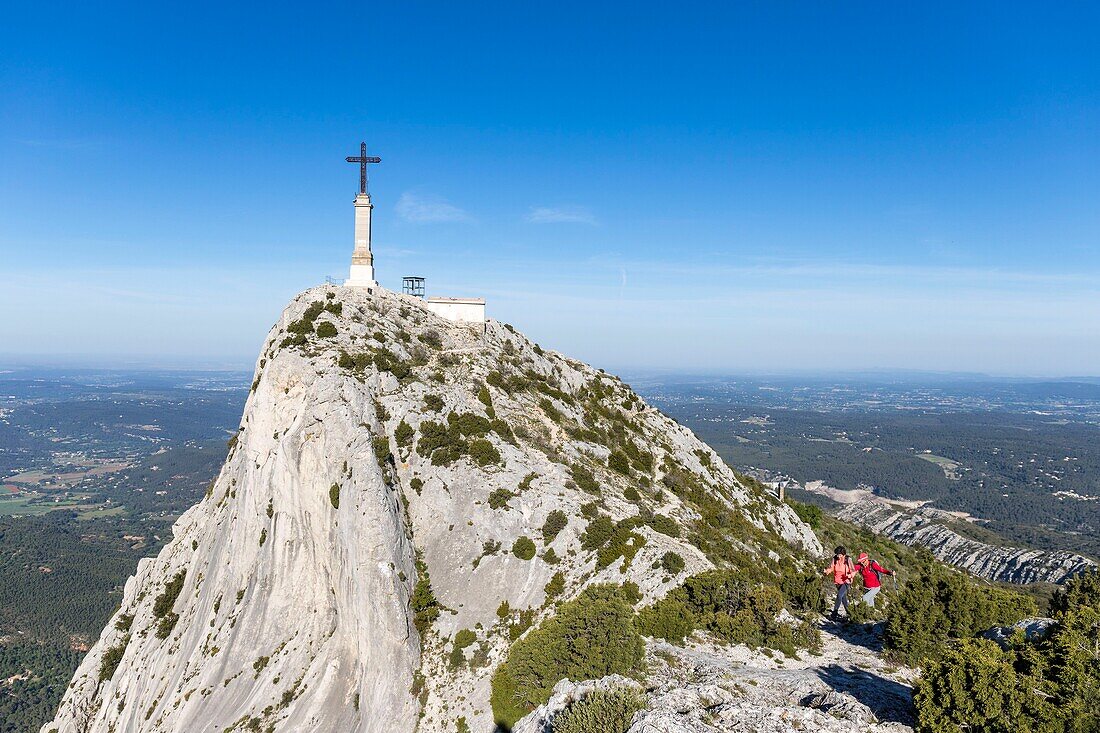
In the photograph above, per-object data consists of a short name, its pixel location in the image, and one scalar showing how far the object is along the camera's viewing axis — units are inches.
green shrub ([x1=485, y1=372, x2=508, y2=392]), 1769.7
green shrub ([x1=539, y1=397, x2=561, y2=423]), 1797.5
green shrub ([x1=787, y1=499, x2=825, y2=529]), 2662.4
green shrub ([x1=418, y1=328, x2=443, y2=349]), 1892.2
